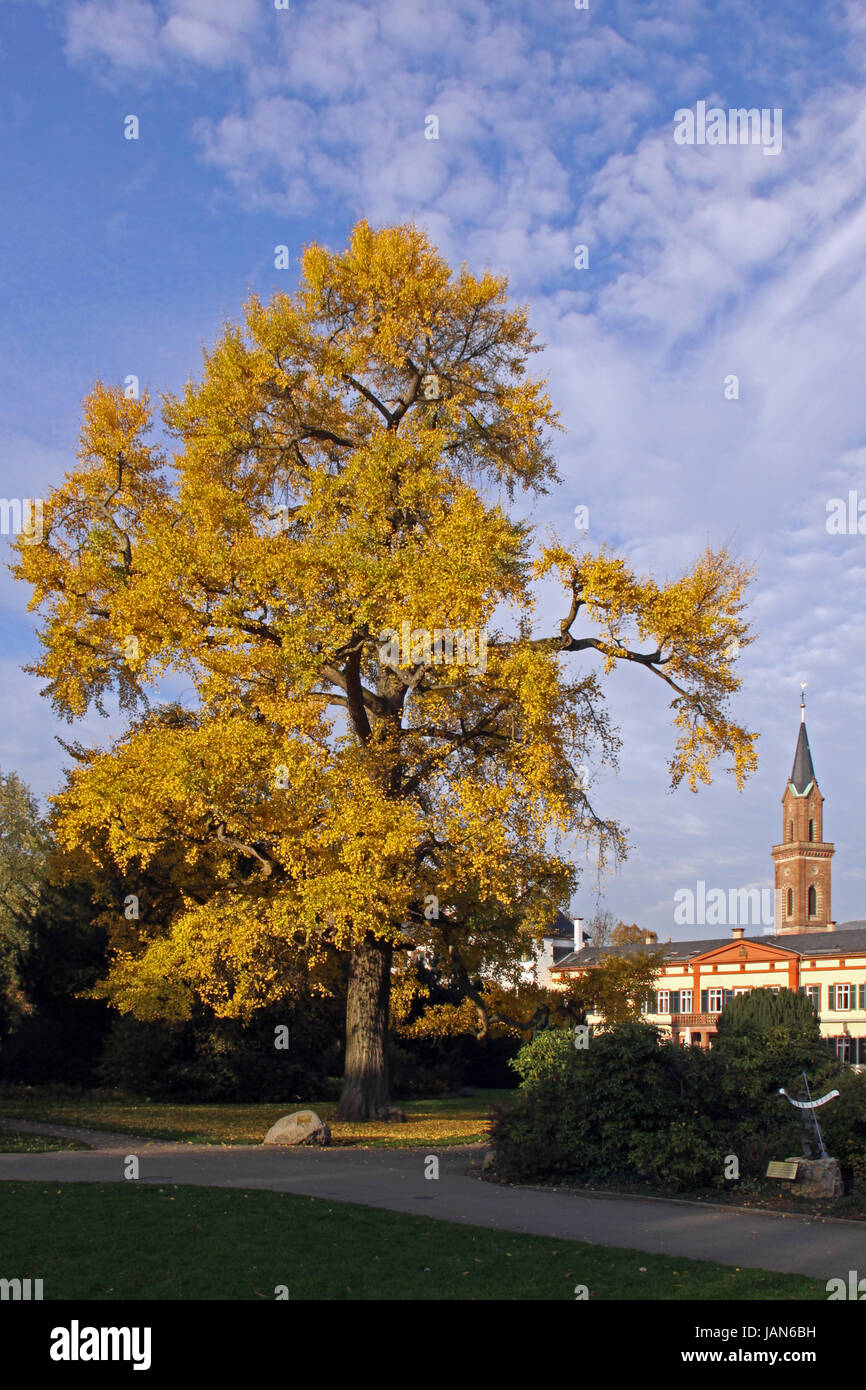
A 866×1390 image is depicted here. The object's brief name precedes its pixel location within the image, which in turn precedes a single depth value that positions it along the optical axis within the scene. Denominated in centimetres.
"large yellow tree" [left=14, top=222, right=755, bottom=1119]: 1781
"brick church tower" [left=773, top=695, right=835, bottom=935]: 12031
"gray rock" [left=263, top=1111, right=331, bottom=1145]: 1639
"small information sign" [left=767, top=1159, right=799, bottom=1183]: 1152
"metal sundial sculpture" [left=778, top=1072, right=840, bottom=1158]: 1199
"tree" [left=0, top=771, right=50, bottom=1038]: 3192
